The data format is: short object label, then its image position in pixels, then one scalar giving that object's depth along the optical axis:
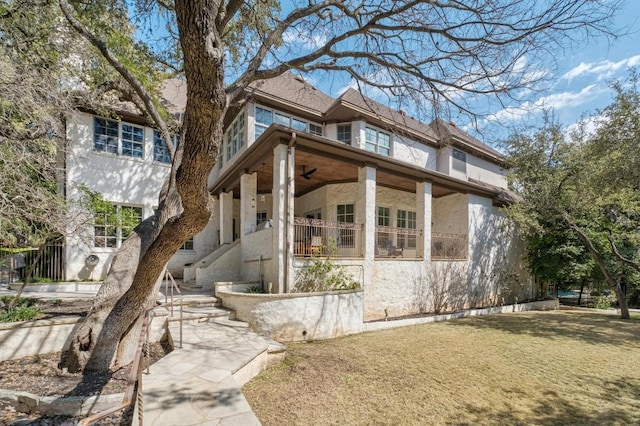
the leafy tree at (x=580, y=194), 9.38
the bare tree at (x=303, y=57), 3.72
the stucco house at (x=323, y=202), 8.52
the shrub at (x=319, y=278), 7.82
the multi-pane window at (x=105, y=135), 11.95
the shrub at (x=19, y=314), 5.64
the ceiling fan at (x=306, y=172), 10.93
